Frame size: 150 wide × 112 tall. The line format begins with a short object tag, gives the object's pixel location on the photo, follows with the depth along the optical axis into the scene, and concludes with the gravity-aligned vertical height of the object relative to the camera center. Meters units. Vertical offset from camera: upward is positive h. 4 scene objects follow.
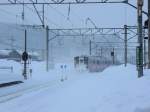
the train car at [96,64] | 60.84 -1.39
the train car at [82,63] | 60.72 -1.25
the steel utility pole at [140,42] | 20.09 +0.53
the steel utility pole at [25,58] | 38.68 -0.33
